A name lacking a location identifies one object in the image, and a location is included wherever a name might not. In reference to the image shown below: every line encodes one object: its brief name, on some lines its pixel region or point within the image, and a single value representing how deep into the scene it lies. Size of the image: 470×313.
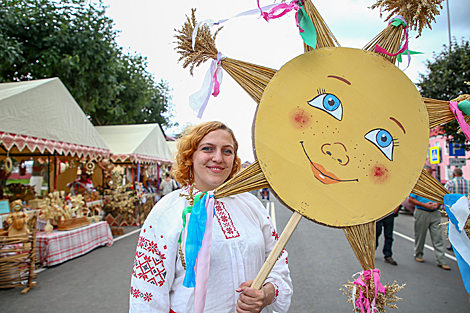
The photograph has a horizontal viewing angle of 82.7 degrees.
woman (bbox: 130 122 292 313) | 1.10
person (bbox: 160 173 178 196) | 9.97
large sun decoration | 0.94
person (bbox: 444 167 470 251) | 4.30
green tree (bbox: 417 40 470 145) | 5.21
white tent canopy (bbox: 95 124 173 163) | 8.05
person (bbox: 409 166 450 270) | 4.34
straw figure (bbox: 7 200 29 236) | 3.92
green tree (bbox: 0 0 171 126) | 7.98
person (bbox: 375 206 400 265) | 4.45
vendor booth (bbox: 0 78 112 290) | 3.75
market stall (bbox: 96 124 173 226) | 7.50
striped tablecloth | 4.48
